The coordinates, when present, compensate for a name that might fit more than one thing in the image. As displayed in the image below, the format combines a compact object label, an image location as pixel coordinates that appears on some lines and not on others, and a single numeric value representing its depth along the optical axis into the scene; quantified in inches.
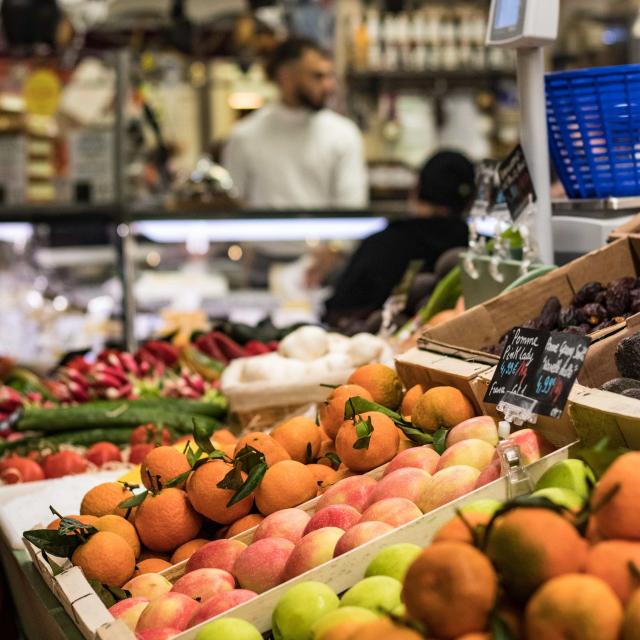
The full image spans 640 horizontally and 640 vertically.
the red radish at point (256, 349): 139.9
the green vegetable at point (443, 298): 120.5
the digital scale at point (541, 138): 95.8
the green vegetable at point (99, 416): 124.3
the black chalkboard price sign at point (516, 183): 99.8
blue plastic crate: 101.9
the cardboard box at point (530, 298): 89.3
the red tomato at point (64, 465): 111.2
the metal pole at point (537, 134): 100.7
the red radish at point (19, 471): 109.6
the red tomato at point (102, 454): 115.2
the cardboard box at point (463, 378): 64.1
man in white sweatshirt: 247.3
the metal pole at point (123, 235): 185.2
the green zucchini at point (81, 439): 122.6
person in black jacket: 164.4
